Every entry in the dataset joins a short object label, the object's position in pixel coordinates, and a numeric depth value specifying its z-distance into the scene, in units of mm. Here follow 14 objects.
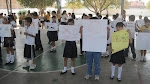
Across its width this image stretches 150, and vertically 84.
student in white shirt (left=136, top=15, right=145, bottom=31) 7641
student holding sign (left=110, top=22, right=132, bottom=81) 4938
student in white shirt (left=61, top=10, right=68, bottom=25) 12012
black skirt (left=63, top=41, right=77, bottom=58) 5398
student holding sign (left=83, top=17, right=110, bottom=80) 4605
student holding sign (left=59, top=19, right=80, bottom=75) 5391
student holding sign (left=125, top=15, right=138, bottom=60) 7165
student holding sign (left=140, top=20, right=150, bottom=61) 6590
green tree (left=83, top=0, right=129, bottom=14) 23391
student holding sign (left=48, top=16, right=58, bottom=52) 8224
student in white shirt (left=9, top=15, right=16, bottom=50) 7398
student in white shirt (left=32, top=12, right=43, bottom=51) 8852
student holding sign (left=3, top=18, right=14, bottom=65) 6457
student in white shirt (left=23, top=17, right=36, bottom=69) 5745
